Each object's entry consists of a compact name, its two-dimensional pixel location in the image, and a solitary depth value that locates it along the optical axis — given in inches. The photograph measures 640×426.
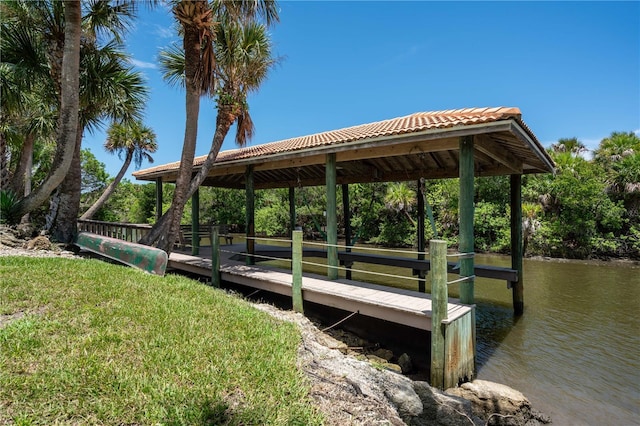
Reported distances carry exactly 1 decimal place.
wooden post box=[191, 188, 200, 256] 443.5
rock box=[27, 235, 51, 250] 332.2
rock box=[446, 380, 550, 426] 160.6
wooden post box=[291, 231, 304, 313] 254.5
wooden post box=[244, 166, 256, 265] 371.6
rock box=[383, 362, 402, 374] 199.6
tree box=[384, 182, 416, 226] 886.4
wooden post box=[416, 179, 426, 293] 393.1
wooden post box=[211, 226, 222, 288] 327.2
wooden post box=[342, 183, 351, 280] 463.4
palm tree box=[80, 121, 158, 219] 776.9
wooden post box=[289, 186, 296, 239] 531.2
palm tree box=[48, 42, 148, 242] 414.3
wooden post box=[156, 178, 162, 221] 499.5
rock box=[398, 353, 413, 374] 203.8
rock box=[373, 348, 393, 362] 217.9
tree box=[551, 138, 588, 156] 866.1
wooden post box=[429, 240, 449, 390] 177.3
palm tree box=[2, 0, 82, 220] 334.6
